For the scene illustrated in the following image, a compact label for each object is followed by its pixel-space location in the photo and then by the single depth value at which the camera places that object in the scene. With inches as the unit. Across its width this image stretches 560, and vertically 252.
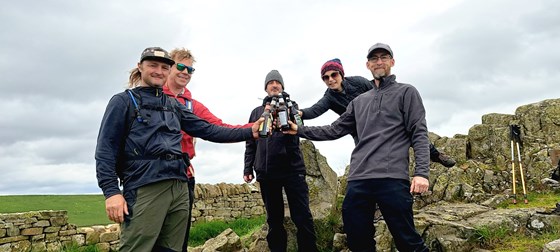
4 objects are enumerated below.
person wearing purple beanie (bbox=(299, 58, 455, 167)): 222.7
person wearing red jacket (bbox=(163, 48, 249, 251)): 181.0
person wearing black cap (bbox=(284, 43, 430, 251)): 153.7
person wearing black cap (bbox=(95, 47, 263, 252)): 126.3
